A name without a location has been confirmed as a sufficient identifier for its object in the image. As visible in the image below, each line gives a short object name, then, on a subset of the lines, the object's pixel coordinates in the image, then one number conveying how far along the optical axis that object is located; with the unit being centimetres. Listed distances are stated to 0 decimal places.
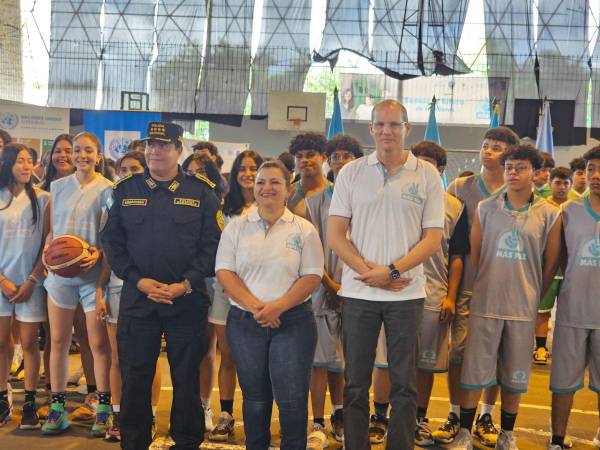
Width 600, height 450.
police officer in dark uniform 427
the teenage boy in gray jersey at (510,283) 470
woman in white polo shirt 395
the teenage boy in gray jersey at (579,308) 466
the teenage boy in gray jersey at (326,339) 481
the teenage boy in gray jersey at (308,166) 498
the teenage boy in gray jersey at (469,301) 504
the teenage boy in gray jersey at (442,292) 488
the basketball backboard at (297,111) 1681
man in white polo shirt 396
